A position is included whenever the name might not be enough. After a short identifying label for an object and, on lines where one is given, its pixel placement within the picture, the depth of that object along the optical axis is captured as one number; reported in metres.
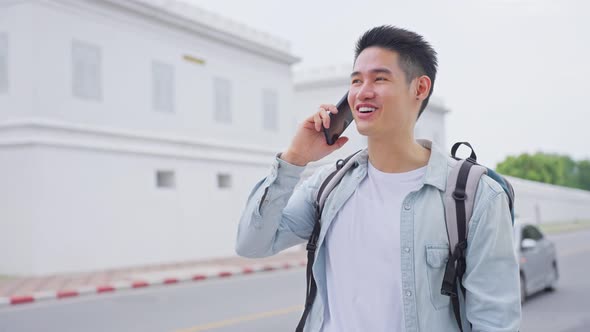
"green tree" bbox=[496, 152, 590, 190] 76.50
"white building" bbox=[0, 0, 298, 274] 14.66
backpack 1.87
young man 1.87
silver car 10.20
